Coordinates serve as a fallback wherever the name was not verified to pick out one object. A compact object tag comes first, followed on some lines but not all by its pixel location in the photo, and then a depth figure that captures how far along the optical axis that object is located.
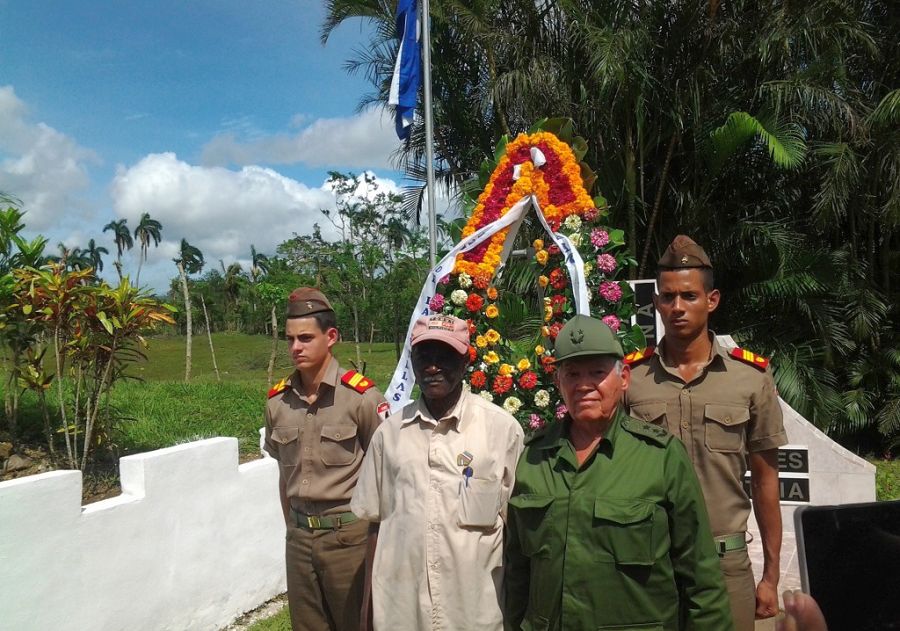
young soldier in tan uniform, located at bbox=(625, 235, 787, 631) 2.26
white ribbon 3.55
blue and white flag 7.13
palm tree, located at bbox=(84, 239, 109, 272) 45.12
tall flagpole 6.40
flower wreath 3.71
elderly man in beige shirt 1.98
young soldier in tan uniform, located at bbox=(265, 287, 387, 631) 2.78
